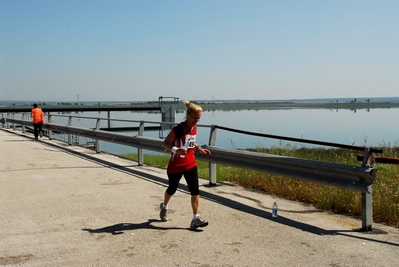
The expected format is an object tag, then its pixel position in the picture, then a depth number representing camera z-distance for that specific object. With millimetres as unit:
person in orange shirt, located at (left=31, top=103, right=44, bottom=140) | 22156
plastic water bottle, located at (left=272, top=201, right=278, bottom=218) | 6879
